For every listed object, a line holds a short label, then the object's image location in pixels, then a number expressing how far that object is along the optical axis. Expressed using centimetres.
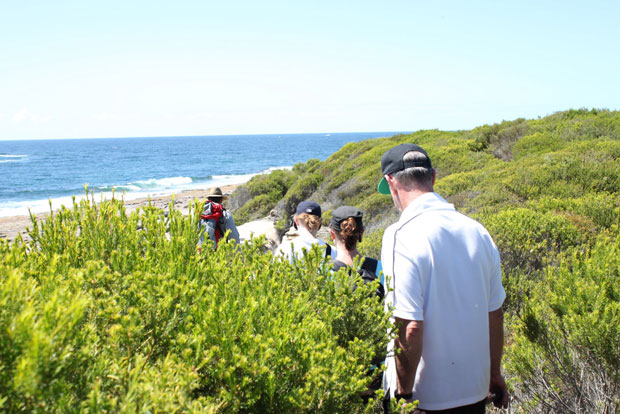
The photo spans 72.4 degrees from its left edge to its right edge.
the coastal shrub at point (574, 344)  292
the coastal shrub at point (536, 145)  1259
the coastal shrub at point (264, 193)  2016
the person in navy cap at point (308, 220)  404
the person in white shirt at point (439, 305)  203
